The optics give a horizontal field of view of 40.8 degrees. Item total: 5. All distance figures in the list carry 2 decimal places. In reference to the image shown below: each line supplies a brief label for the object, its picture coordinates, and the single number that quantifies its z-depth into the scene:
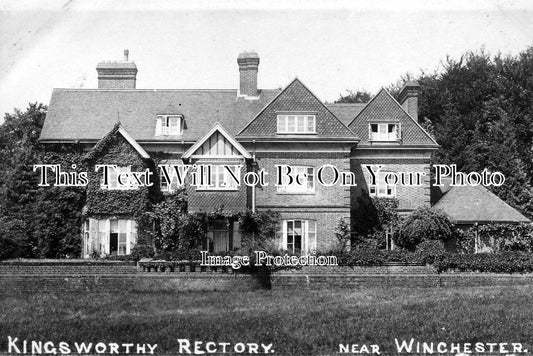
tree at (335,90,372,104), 65.42
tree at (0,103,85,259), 38.28
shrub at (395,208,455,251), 37.03
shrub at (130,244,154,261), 34.72
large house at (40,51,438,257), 37.84
